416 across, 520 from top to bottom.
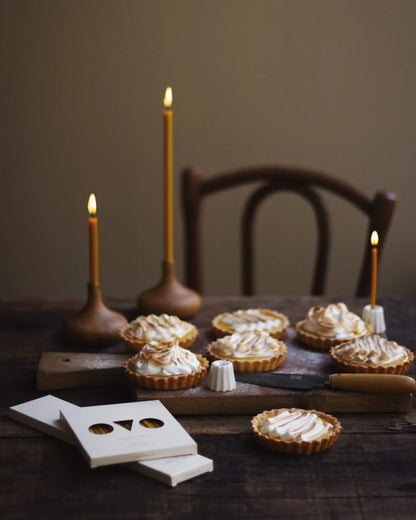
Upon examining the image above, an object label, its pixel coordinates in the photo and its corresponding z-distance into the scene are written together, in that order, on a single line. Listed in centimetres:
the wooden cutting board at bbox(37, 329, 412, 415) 131
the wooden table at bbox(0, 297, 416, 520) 112
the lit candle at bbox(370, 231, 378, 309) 153
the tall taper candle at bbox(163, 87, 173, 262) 159
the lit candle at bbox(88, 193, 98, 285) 150
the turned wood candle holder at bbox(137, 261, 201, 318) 164
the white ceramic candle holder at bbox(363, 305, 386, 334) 158
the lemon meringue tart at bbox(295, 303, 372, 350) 150
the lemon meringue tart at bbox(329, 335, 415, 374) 138
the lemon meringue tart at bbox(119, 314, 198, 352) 147
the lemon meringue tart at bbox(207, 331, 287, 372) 139
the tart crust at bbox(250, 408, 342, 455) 121
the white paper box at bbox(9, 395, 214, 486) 116
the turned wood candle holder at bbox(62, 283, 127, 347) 153
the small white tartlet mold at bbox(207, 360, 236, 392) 133
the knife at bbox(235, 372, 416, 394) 131
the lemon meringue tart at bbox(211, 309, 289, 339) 153
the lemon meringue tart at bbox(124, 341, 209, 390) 133
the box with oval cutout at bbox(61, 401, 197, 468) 117
